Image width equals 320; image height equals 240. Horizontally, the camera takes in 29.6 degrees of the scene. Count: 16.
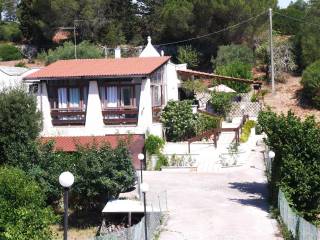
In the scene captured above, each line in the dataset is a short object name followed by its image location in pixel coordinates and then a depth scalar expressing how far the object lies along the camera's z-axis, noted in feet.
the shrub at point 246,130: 121.10
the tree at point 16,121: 92.32
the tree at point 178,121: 118.11
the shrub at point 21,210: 58.49
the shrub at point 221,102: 138.87
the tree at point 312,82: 150.24
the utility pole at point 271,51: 153.23
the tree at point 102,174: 76.95
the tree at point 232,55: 178.09
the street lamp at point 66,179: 45.60
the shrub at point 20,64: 195.38
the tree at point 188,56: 189.88
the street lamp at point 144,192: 60.03
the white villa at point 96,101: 110.93
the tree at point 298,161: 70.03
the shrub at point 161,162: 105.09
